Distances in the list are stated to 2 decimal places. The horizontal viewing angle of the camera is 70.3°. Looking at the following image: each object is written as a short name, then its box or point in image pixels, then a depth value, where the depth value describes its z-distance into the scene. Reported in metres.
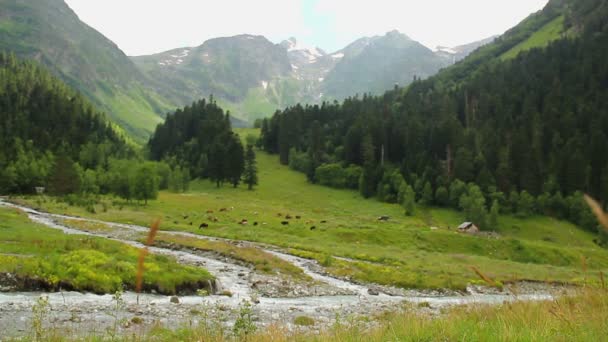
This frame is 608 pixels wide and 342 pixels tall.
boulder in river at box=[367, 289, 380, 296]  34.88
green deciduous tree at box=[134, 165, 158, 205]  84.62
